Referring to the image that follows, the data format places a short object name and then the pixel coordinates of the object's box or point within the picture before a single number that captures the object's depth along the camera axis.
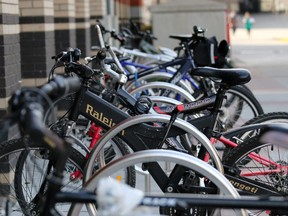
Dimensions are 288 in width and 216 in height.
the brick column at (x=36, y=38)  6.99
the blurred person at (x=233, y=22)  43.25
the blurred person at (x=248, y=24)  39.81
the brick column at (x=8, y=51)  5.17
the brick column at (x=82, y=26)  10.38
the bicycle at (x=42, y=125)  2.11
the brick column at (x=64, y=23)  8.77
